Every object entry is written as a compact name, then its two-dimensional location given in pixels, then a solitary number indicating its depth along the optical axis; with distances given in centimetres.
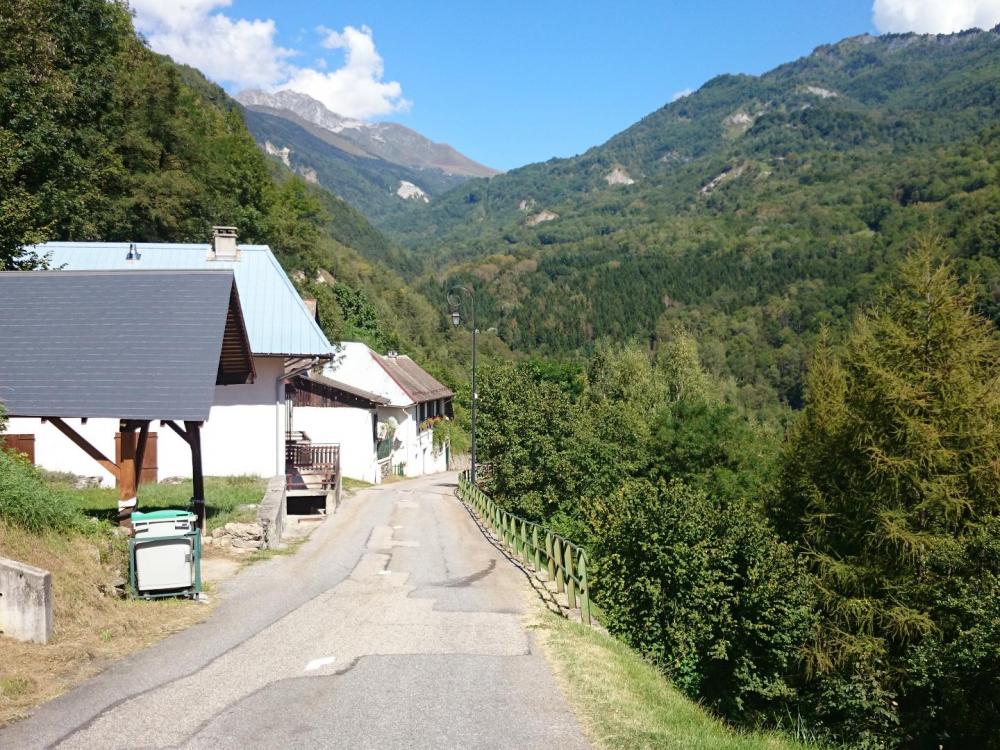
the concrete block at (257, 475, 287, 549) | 1677
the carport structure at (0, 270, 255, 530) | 1193
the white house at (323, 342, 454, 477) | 4356
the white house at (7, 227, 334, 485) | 2400
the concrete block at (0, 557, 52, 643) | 805
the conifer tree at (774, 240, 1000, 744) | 1716
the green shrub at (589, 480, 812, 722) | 1512
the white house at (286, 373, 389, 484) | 3628
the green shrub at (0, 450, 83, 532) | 955
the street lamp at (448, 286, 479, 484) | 3489
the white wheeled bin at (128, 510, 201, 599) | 1056
